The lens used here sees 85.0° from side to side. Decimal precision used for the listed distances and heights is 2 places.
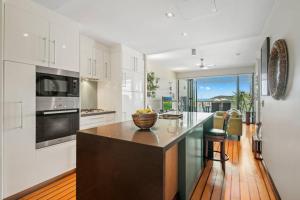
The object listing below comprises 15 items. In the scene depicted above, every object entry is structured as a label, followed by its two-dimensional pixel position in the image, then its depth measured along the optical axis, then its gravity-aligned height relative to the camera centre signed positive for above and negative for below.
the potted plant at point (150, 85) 5.72 +0.52
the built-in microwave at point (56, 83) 2.24 +0.26
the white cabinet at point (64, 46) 2.39 +0.82
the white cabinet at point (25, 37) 1.91 +0.79
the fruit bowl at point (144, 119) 1.56 -0.19
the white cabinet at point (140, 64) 4.33 +0.97
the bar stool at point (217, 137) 2.69 -0.62
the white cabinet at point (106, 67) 3.71 +0.76
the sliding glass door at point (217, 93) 7.65 +0.36
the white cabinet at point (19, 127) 1.89 -0.34
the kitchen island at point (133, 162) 1.12 -0.51
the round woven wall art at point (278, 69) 1.64 +0.34
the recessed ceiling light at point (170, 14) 2.45 +1.30
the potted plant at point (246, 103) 7.38 -0.14
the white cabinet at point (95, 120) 2.94 -0.41
